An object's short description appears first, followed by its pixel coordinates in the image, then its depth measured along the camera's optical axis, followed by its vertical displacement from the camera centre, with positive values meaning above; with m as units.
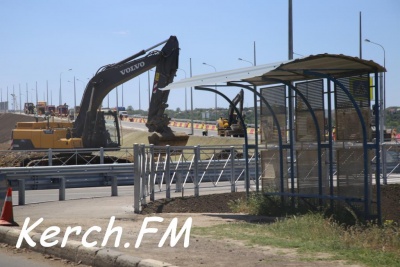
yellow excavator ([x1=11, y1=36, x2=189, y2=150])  37.50 +0.32
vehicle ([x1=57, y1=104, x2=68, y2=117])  112.43 +2.02
